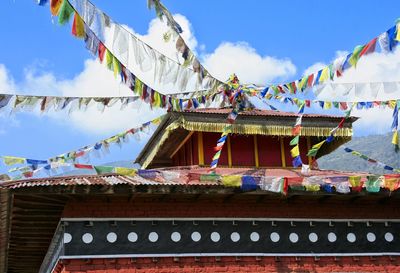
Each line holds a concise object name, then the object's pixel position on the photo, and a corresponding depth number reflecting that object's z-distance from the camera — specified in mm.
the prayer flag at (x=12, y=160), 10463
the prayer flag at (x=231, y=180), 9758
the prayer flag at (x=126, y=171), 9500
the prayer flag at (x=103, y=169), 9180
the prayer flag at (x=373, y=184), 10190
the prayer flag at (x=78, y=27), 7487
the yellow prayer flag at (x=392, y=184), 10117
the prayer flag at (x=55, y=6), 7105
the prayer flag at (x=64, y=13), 7188
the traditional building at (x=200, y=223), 9641
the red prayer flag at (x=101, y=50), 8297
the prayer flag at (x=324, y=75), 10722
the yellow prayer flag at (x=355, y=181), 10148
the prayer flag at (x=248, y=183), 9750
